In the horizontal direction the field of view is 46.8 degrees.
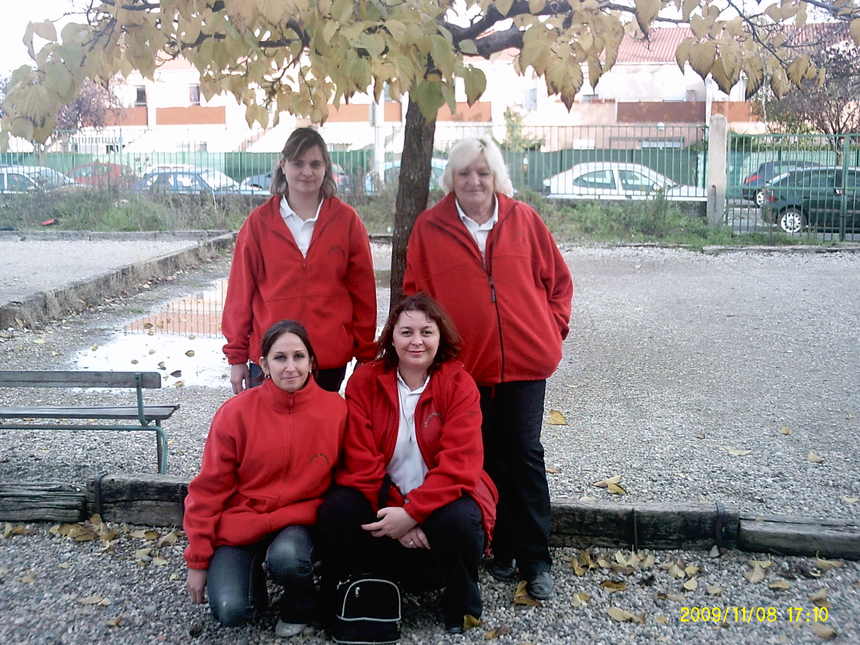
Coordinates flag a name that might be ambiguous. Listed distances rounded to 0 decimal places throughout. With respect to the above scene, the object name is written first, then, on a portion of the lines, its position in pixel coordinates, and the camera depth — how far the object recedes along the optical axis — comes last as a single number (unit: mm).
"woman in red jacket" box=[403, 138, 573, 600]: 4238
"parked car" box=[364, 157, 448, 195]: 22047
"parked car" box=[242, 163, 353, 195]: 21906
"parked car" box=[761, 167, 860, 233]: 19594
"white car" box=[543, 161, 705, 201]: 21344
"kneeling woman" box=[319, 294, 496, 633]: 3908
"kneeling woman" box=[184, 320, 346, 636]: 3885
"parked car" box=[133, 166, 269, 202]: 23094
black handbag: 3844
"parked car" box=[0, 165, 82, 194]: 24406
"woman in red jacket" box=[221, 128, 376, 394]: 4473
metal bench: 5297
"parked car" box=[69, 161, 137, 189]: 23906
